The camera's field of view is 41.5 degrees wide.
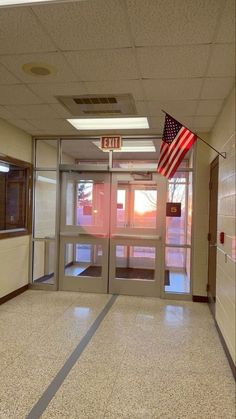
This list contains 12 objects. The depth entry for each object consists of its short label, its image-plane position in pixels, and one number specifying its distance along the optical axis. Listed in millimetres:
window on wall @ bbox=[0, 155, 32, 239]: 4918
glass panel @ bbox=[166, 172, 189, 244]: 5371
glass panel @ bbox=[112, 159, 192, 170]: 5410
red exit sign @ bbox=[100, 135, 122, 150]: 5320
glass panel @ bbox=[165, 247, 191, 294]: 5352
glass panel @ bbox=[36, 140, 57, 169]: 5781
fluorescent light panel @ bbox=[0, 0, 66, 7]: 2008
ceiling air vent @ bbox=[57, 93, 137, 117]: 3641
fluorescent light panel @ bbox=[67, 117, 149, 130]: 4535
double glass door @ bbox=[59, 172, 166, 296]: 5383
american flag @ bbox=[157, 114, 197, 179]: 3707
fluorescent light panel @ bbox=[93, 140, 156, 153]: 5629
